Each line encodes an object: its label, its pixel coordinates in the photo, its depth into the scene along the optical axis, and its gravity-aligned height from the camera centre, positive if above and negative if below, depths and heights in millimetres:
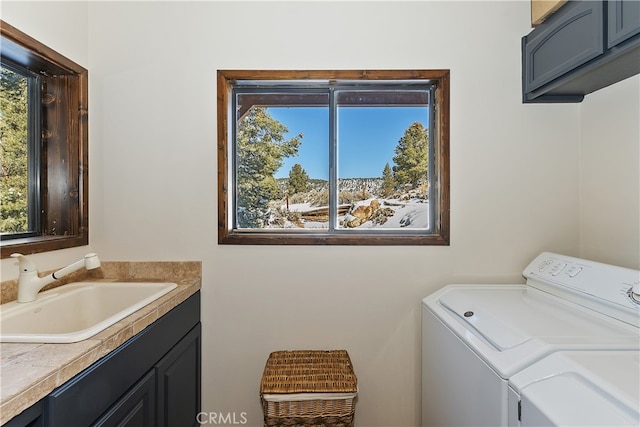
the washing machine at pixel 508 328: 1062 -429
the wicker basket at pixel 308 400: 1548 -898
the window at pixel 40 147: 1516 +328
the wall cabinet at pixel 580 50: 1253 +701
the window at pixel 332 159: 2025 +326
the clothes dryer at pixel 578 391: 763 -468
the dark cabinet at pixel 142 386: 904 -622
